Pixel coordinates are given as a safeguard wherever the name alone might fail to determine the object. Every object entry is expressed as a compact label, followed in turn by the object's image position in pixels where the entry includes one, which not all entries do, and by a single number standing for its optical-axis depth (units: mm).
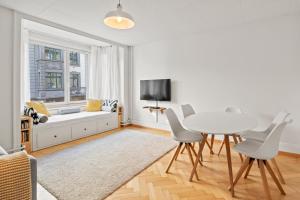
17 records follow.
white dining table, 1938
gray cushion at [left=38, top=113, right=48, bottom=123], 3379
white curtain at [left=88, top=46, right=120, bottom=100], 5324
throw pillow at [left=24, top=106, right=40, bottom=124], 3277
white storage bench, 3336
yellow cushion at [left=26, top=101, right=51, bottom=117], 3799
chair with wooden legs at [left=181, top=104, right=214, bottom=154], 3143
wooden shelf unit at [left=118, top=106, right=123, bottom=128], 5152
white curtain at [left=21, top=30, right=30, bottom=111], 3407
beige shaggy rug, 2026
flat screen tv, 4539
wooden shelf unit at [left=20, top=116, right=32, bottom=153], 3105
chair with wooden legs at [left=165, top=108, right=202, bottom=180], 2375
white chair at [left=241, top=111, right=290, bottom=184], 2428
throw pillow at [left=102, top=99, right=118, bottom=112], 4977
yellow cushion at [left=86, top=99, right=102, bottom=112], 4969
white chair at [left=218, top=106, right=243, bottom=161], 3199
